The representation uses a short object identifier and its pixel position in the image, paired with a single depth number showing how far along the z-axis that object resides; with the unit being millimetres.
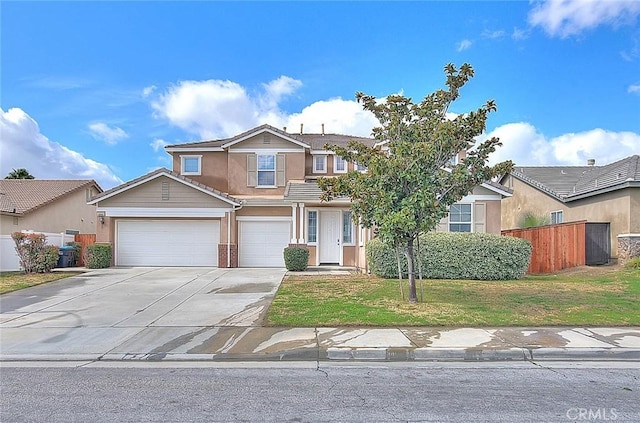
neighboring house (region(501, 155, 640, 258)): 18734
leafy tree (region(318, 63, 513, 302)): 9492
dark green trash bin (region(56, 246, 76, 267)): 19594
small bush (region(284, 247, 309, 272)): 17234
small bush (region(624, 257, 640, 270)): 17234
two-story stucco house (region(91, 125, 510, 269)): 18828
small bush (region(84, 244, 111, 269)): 18453
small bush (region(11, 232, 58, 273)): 16625
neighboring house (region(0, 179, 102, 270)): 21497
